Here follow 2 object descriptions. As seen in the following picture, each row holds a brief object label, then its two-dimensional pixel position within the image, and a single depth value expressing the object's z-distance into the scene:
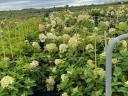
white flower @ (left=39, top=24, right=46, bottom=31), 2.10
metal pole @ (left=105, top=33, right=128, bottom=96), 0.85
